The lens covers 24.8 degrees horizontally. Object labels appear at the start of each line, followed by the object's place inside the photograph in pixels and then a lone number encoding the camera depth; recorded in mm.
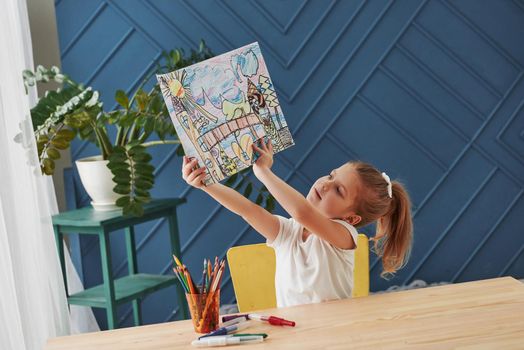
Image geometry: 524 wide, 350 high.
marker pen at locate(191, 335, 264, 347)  2646
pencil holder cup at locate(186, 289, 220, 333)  2733
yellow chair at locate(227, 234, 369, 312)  3315
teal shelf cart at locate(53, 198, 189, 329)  3970
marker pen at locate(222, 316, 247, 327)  2783
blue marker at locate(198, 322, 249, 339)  2689
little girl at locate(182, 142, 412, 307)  3055
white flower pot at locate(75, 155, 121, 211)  4141
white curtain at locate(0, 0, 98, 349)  3384
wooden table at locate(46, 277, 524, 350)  2595
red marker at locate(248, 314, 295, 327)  2731
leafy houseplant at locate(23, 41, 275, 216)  3885
